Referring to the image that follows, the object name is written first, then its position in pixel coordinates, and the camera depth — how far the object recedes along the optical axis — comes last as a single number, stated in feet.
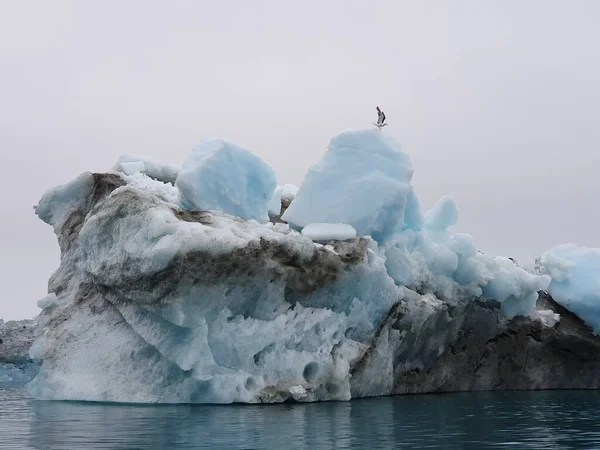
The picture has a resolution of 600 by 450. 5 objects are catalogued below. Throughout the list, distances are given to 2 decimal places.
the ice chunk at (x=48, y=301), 65.72
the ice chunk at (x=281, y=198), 78.54
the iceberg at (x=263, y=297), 56.85
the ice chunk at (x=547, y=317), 73.77
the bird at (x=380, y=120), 72.23
